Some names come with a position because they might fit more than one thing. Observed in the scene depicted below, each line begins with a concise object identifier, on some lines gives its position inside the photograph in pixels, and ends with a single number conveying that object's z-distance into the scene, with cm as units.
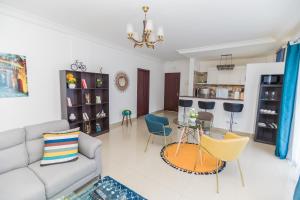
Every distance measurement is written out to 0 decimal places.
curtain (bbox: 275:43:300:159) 272
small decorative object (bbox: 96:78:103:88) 405
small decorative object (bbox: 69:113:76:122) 352
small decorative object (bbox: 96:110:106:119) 410
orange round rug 249
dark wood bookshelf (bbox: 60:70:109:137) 337
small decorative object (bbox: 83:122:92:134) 380
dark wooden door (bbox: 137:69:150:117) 602
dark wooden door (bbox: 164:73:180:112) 737
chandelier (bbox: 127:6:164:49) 214
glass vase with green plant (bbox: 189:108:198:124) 305
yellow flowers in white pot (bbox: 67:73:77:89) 332
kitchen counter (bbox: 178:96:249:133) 428
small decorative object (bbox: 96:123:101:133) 410
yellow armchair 196
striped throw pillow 187
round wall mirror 491
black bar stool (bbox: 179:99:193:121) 492
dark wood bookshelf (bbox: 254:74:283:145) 359
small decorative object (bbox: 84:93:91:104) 383
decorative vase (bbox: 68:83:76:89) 332
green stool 499
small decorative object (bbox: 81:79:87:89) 363
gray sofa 148
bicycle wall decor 356
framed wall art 255
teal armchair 302
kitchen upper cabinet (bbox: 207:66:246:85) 560
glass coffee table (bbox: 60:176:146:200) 138
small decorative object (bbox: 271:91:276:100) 369
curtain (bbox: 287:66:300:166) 260
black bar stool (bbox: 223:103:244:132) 403
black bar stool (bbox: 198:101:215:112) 450
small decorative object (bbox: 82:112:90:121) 374
